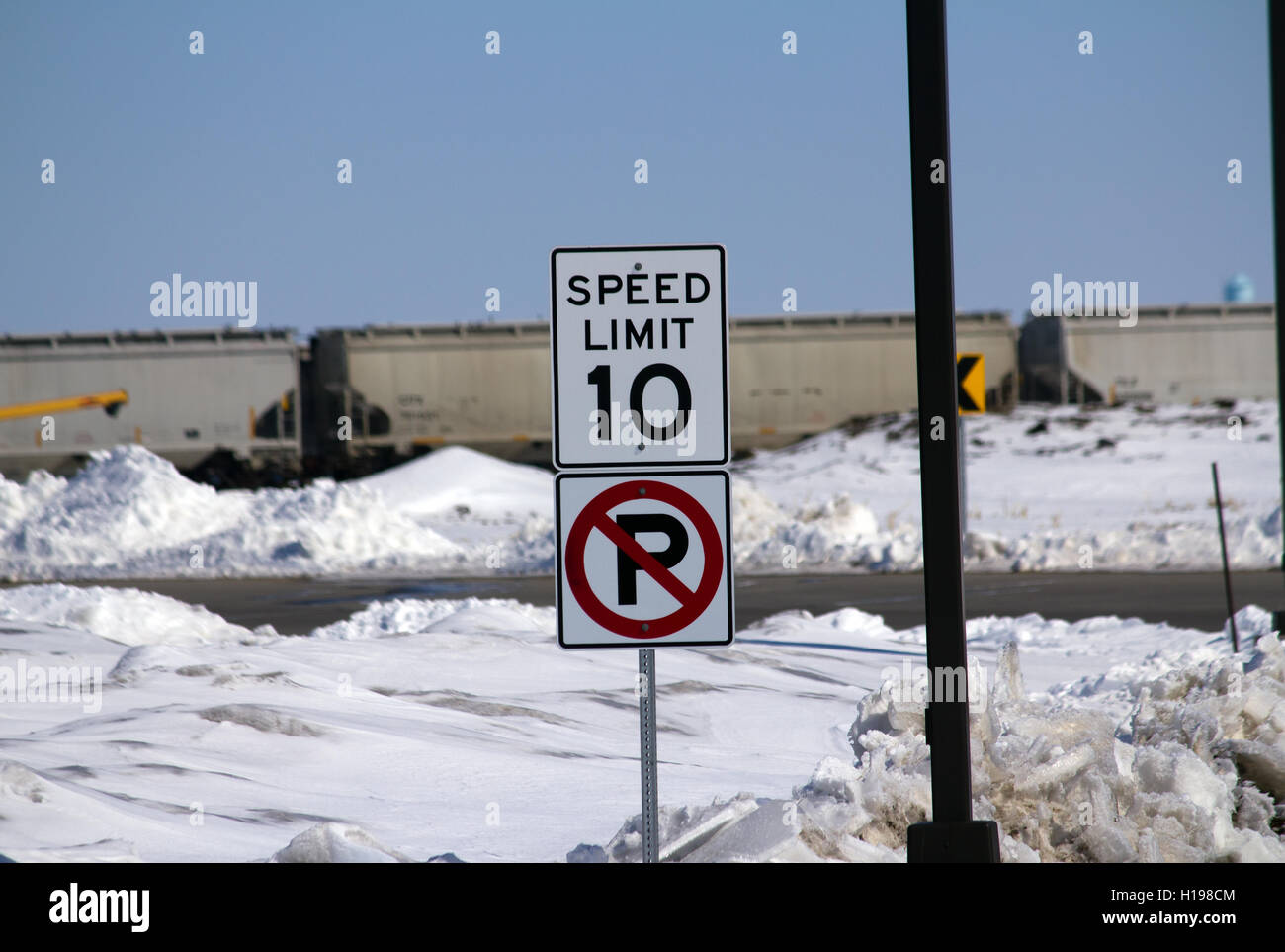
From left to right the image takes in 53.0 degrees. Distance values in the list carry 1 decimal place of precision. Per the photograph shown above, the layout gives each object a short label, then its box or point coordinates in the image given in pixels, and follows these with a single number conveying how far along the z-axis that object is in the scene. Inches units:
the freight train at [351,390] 1224.2
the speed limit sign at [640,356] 163.5
